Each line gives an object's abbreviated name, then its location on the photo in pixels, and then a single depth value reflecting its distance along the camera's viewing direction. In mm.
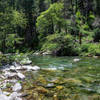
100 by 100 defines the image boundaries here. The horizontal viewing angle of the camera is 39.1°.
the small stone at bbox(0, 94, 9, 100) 4023
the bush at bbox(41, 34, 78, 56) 17922
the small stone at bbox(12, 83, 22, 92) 5021
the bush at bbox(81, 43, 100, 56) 16359
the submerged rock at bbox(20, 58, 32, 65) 10430
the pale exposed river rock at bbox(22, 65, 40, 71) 8852
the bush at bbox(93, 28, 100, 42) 23328
